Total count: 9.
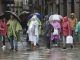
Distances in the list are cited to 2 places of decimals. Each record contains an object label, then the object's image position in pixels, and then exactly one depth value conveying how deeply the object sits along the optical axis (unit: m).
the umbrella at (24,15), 34.91
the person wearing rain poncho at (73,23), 27.28
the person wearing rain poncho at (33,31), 25.44
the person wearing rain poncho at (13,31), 24.77
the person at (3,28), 25.57
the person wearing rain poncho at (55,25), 25.94
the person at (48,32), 25.41
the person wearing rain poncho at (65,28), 26.12
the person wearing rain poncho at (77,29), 26.84
